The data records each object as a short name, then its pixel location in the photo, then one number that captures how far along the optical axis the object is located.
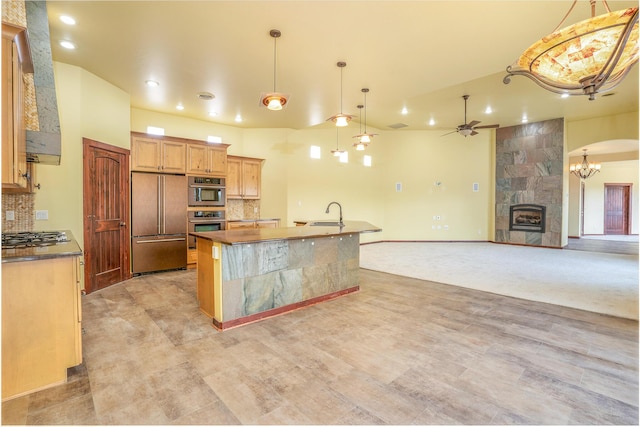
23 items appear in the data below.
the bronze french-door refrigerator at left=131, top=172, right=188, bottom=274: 5.21
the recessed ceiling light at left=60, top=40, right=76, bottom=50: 3.56
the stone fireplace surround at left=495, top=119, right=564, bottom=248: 8.36
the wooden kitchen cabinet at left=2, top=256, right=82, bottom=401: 2.01
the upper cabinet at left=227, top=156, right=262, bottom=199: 6.79
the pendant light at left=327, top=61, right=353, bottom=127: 3.86
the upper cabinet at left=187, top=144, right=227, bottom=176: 5.87
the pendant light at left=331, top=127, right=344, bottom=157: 6.77
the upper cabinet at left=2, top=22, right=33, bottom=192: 1.80
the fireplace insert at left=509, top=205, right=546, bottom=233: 8.68
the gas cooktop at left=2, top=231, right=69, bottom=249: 2.47
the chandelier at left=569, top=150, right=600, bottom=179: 10.73
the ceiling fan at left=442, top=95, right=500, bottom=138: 6.60
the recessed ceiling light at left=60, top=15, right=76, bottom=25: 3.11
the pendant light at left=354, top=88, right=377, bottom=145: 5.17
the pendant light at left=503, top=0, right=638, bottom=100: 1.73
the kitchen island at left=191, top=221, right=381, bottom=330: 3.11
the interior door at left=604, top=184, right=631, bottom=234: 12.39
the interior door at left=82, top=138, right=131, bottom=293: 4.28
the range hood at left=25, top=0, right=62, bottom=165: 2.69
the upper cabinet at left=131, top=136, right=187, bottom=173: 5.26
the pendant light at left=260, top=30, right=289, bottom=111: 3.13
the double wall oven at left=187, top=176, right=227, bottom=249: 5.86
